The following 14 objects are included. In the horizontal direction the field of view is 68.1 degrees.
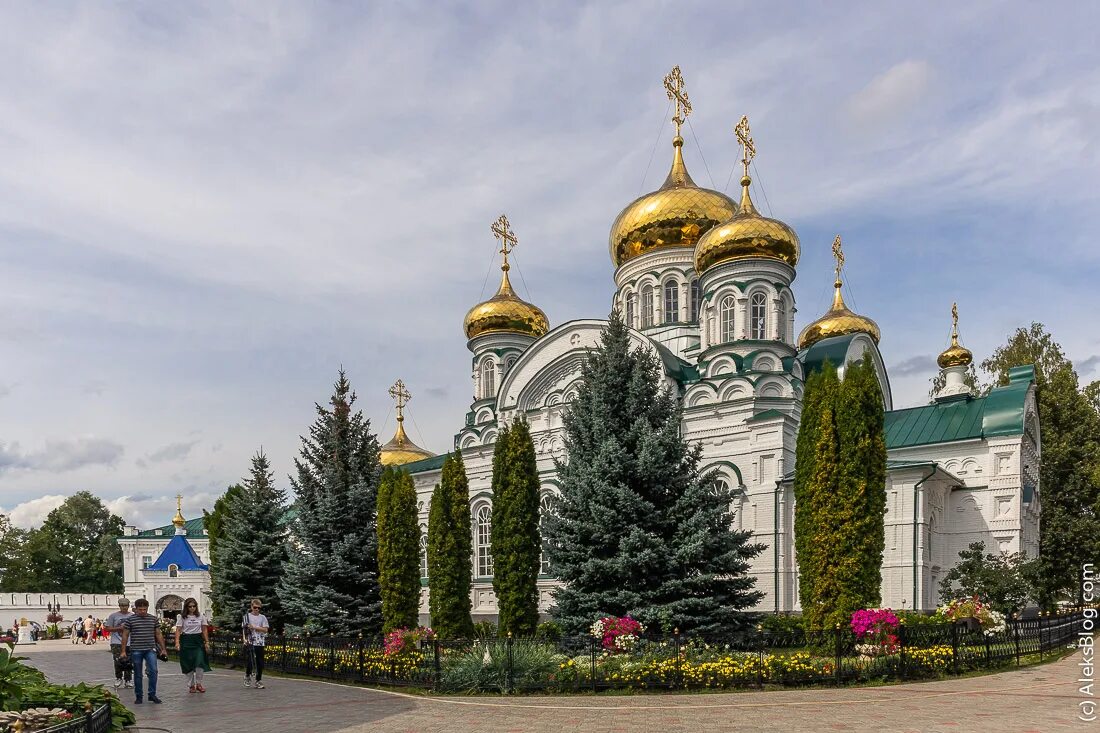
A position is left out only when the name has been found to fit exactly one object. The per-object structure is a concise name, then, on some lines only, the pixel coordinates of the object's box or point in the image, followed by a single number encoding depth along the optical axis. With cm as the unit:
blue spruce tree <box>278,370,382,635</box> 1744
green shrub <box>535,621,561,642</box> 1492
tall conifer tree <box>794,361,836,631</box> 1358
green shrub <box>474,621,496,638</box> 1738
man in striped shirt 1055
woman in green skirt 1168
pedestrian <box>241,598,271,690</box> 1160
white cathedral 2066
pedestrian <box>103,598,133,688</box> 1152
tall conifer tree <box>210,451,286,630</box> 1981
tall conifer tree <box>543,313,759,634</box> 1352
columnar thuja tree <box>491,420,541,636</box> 1570
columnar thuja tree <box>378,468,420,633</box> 1655
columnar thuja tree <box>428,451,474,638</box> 1716
